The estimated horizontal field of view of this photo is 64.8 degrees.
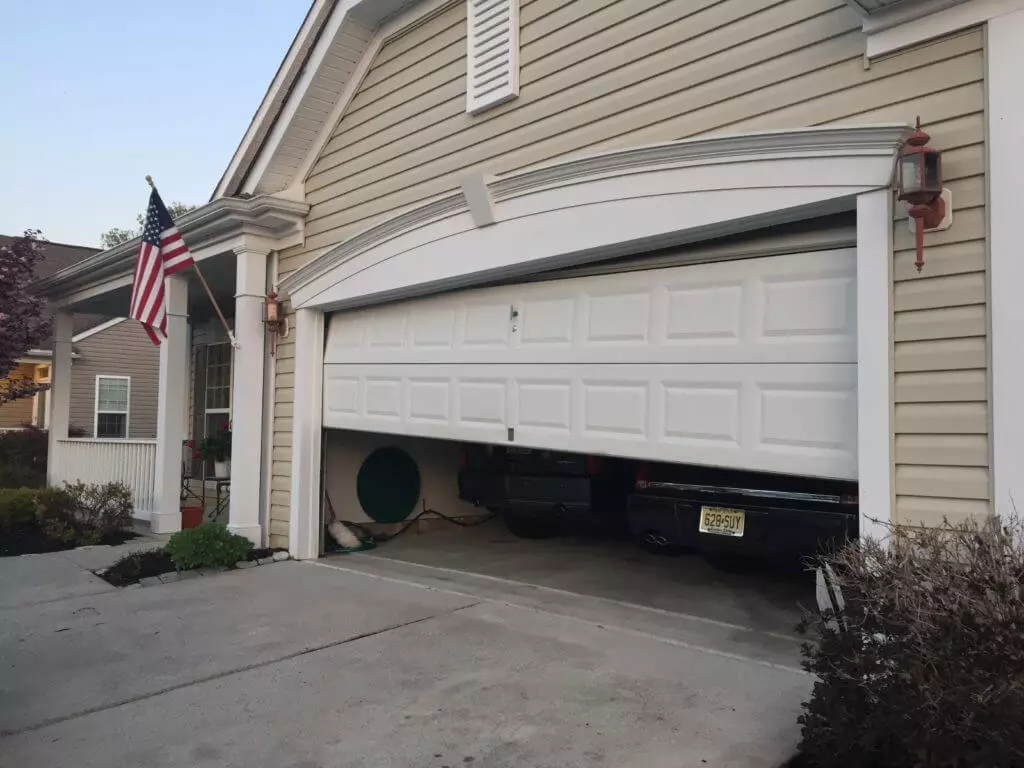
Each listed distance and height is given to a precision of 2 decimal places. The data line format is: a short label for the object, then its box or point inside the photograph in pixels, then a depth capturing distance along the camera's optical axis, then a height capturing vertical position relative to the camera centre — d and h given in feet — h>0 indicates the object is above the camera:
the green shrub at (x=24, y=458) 41.55 -3.35
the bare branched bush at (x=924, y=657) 8.32 -2.73
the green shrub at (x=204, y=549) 23.61 -4.31
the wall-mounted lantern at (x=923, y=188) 11.81 +3.36
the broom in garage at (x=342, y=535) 26.99 -4.33
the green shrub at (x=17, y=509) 29.86 -4.09
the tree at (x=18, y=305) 37.65 +4.59
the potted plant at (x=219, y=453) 31.48 -1.94
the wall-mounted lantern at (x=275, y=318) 26.27 +2.83
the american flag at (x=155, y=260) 26.02 +4.63
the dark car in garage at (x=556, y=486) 23.02 -2.25
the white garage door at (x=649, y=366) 14.12 +0.97
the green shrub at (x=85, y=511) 29.09 -4.10
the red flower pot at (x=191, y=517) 31.63 -4.49
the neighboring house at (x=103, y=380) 65.36 +1.84
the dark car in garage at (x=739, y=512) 16.28 -2.13
